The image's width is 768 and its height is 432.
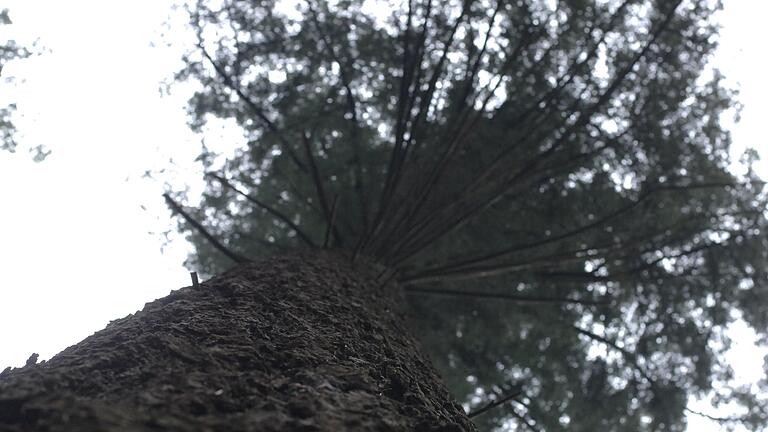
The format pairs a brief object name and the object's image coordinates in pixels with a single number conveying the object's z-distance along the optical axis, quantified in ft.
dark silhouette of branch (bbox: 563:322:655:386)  23.02
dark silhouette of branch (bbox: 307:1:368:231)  19.25
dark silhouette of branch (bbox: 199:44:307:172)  18.08
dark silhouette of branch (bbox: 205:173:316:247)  14.92
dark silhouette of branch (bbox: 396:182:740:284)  15.92
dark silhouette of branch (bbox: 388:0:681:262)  16.42
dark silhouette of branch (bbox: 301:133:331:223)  12.93
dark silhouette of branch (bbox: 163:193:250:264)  12.48
